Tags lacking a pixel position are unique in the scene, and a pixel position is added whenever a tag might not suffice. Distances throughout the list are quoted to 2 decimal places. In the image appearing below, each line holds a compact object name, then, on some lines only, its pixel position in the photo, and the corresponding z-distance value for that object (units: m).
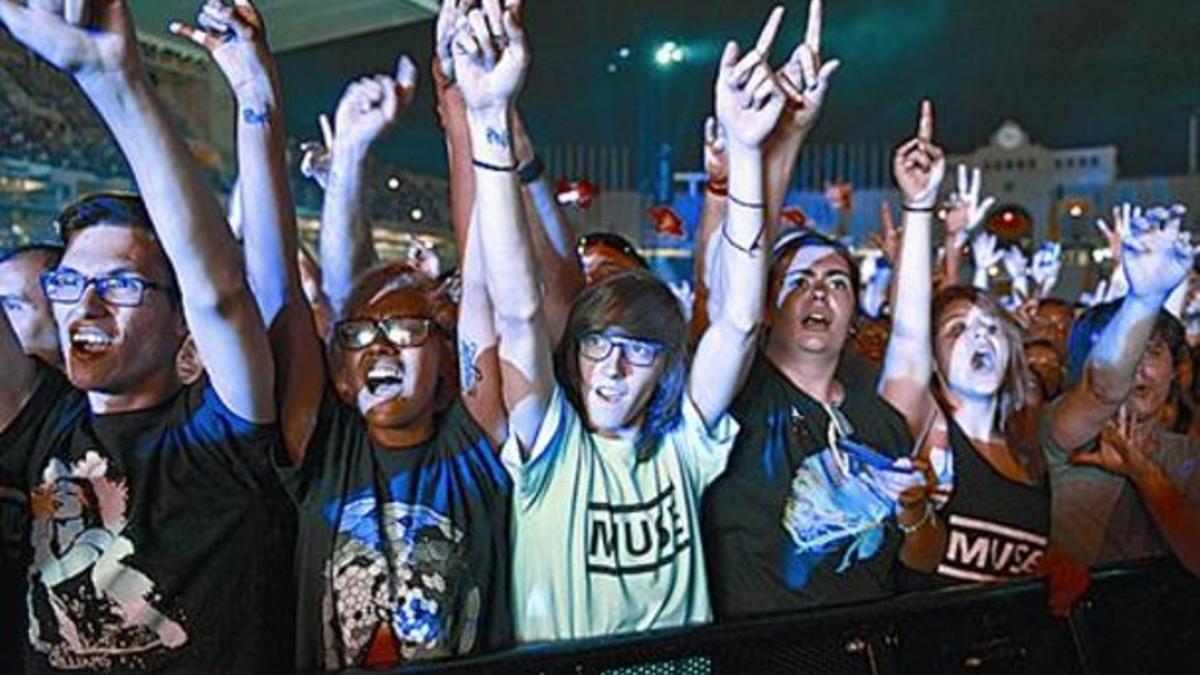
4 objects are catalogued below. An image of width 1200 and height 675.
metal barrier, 1.59
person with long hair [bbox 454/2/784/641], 1.72
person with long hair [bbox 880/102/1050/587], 2.19
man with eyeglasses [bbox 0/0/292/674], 1.51
